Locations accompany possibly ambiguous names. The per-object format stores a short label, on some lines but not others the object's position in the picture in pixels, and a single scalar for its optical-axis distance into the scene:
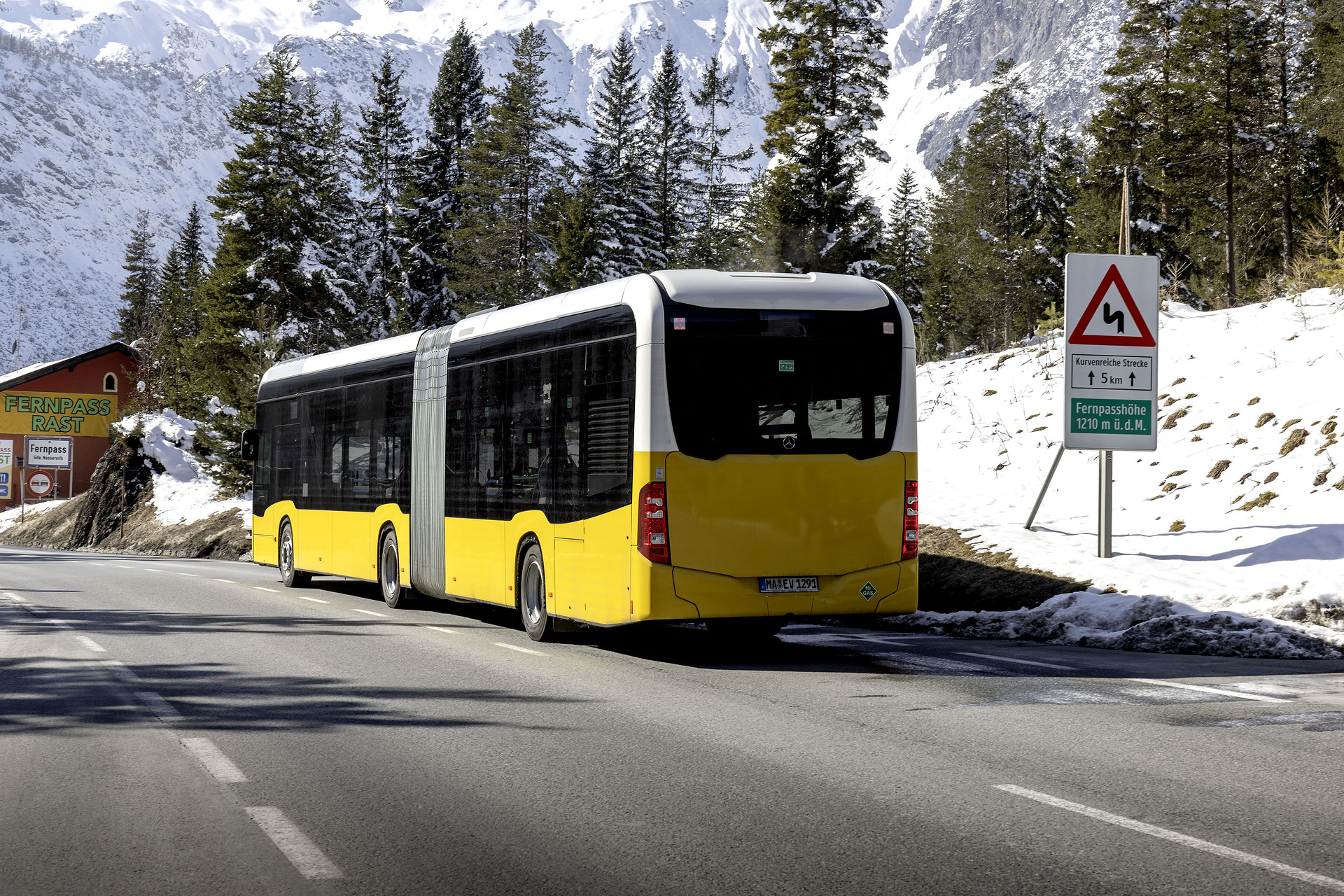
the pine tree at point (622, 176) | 59.72
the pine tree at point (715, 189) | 72.94
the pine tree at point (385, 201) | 67.44
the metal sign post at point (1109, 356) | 16.19
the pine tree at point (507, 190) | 60.12
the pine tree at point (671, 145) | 71.94
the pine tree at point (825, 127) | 48.66
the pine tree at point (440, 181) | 67.88
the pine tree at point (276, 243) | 60.28
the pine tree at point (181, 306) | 65.31
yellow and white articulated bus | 11.47
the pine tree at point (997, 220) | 70.44
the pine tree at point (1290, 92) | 52.38
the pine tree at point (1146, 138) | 55.19
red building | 81.31
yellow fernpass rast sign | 81.31
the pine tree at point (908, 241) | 87.94
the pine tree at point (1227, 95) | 52.75
